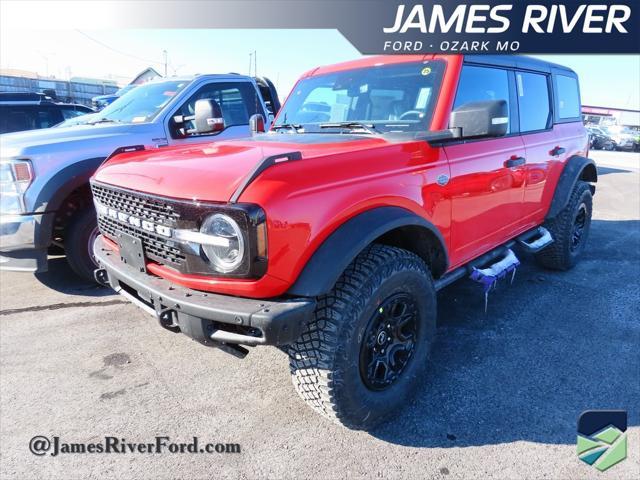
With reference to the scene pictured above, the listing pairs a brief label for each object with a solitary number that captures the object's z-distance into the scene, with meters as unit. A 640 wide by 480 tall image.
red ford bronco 1.85
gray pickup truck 3.57
